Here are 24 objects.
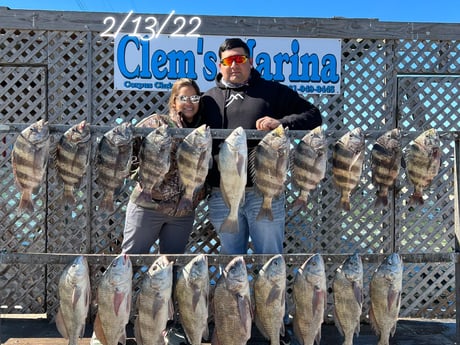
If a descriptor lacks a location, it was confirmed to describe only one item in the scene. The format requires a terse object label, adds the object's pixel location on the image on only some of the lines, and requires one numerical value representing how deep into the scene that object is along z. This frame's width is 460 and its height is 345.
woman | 3.01
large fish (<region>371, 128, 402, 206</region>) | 2.78
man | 3.03
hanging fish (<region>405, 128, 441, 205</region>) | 2.75
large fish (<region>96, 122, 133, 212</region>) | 2.60
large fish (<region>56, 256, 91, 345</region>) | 2.49
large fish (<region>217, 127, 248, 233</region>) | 2.62
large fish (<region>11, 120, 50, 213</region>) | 2.54
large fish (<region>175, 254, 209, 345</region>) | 2.50
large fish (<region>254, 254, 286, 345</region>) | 2.56
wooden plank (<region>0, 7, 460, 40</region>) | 4.43
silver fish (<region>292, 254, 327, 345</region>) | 2.60
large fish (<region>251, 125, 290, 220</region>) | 2.62
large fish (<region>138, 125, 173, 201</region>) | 2.61
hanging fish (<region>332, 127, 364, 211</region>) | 2.72
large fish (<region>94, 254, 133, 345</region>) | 2.48
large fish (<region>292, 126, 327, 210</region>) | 2.68
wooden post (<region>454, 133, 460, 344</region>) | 2.96
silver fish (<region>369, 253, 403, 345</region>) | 2.64
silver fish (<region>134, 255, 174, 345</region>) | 2.49
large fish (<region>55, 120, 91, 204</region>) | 2.60
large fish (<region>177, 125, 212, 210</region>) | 2.59
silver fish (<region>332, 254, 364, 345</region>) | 2.64
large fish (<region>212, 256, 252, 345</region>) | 2.50
